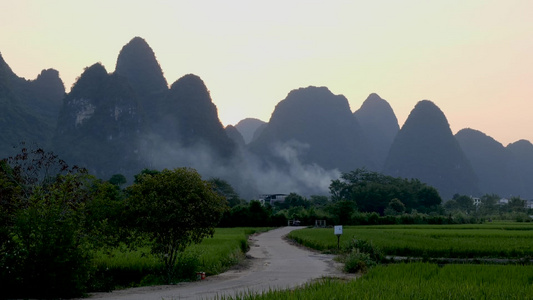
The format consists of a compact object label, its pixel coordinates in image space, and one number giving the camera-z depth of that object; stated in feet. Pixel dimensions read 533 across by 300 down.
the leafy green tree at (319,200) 371.80
